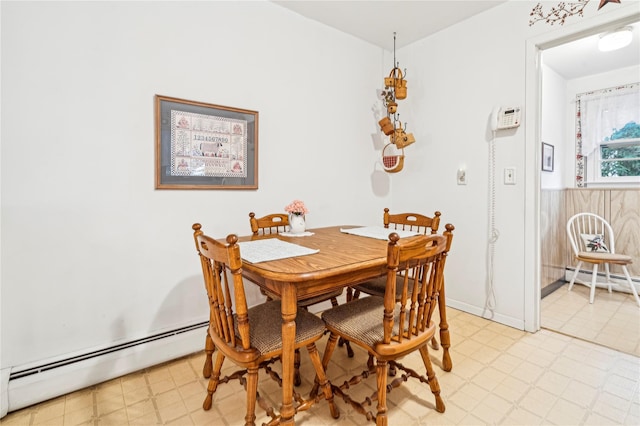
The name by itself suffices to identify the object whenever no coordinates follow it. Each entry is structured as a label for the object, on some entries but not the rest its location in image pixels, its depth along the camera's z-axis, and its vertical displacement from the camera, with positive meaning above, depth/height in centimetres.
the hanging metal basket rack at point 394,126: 269 +78
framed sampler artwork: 188 +43
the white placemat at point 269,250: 139 -20
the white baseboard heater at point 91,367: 149 -86
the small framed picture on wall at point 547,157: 317 +56
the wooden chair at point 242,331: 115 -53
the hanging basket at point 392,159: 279 +47
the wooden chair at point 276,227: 204 -12
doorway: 235 +9
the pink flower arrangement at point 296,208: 202 +1
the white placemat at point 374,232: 195 -15
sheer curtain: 325 +104
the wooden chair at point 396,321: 118 -51
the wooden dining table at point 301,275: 118 -27
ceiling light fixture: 233 +134
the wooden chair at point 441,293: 180 -51
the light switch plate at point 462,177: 264 +29
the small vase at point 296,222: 204 -8
